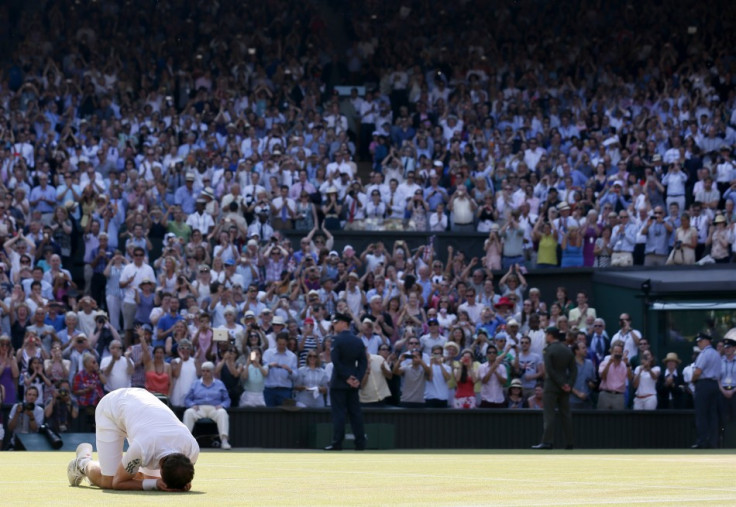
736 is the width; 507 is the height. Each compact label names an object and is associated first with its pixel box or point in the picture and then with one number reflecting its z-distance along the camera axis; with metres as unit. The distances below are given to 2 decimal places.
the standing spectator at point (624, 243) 24.78
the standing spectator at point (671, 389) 21.30
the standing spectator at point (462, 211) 25.59
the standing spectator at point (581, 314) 22.53
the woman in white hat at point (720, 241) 24.33
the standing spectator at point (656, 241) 24.77
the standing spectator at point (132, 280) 22.02
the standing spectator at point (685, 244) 24.55
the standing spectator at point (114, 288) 22.36
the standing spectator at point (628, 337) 21.66
